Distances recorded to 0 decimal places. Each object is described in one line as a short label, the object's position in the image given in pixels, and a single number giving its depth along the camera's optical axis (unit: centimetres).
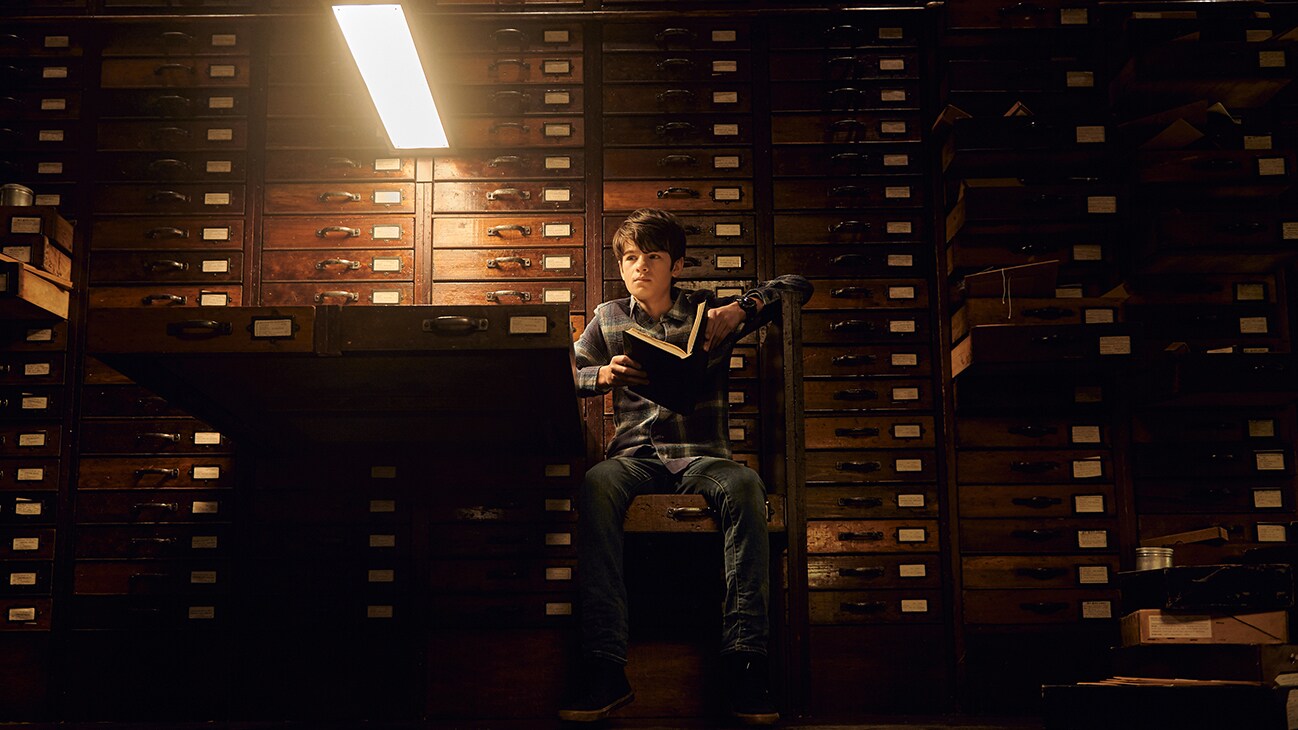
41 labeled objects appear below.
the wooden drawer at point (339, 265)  393
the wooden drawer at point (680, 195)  397
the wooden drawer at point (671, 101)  405
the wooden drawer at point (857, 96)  405
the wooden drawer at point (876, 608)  368
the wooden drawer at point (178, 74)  404
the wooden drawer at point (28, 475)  374
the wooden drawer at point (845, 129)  402
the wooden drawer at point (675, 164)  400
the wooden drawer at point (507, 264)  392
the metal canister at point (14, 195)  375
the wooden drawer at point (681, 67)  407
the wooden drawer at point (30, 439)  376
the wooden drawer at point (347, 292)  392
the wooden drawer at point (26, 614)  362
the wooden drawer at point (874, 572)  371
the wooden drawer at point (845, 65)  407
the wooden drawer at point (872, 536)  373
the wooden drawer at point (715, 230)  394
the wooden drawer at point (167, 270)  391
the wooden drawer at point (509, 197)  397
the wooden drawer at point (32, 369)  381
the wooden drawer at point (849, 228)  395
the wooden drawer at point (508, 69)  406
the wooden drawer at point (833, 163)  401
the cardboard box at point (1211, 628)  306
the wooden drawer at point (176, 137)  400
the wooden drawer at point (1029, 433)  381
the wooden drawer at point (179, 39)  405
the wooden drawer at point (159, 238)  394
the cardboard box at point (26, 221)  368
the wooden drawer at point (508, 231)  395
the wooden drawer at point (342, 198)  397
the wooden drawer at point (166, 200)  396
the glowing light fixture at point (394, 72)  311
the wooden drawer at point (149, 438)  377
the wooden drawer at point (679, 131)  402
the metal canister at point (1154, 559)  343
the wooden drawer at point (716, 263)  391
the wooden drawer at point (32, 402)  379
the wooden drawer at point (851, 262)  393
